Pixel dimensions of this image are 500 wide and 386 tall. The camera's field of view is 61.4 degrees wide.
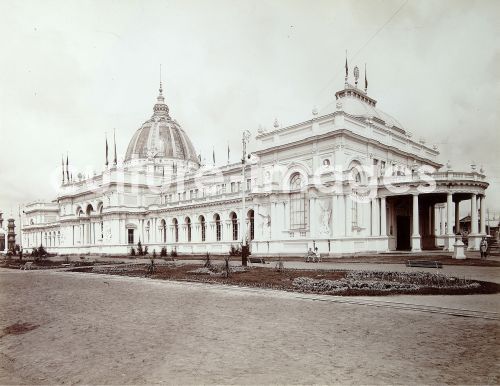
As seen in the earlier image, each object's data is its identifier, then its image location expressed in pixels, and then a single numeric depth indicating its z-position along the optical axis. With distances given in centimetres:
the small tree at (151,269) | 2406
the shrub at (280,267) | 2254
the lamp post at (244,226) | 2697
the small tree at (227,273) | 2017
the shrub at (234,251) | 4368
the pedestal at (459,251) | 2596
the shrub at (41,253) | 4571
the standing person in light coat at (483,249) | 2569
